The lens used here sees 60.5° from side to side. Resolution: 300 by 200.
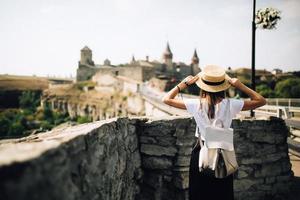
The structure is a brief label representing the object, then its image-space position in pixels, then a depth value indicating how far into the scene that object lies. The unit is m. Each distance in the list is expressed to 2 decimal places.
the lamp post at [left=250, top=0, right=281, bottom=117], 9.62
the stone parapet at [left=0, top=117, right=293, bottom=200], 1.29
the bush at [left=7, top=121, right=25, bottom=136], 57.71
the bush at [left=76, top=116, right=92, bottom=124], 62.28
